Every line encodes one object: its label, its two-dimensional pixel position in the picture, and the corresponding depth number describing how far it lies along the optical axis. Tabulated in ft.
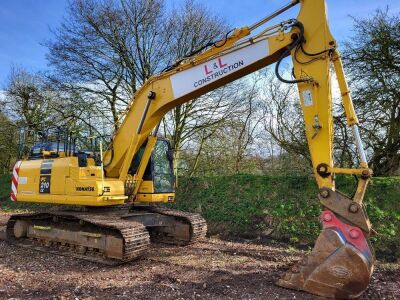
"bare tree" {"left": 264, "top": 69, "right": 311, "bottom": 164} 41.73
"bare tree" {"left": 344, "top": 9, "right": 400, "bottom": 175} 35.12
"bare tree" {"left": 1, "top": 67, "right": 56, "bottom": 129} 67.69
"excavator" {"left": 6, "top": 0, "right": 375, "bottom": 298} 16.17
